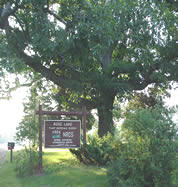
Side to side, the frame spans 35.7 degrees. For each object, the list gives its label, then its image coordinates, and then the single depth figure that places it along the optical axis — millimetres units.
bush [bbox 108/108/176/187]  8328
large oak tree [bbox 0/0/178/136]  15562
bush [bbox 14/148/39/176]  13336
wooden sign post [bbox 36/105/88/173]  13620
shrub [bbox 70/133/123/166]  13523
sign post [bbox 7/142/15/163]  19172
